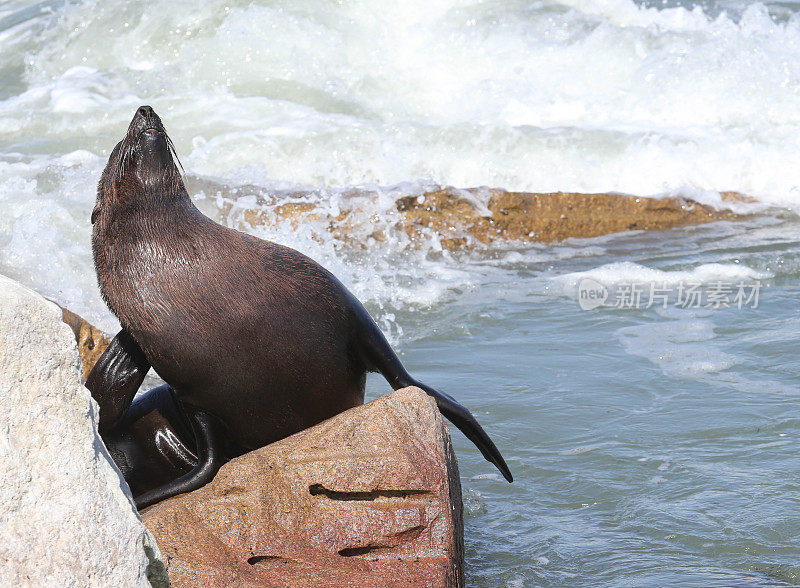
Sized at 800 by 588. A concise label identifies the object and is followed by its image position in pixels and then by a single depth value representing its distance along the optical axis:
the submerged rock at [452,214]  16.70
